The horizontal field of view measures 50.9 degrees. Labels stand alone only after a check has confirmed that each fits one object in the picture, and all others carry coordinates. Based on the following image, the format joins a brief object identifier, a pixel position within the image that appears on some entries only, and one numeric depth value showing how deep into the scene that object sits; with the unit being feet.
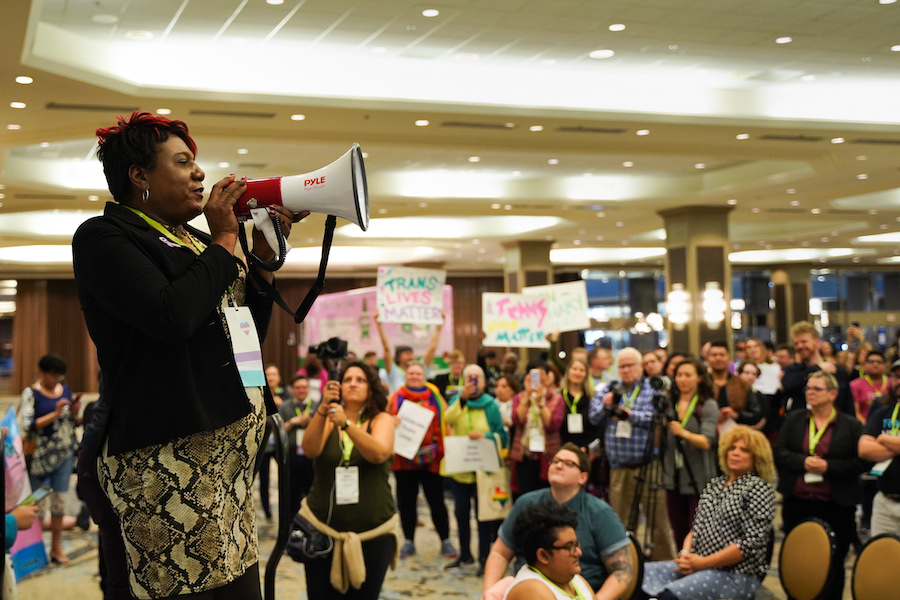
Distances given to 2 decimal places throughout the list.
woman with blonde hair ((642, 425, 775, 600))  15.57
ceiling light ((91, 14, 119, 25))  23.70
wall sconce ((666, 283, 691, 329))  50.55
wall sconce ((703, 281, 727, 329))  50.03
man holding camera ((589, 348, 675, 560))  21.81
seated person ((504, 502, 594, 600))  11.28
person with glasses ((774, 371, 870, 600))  18.38
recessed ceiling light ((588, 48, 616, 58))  27.84
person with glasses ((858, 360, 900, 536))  17.92
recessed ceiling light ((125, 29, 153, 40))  25.00
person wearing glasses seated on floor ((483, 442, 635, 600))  12.90
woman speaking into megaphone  4.89
